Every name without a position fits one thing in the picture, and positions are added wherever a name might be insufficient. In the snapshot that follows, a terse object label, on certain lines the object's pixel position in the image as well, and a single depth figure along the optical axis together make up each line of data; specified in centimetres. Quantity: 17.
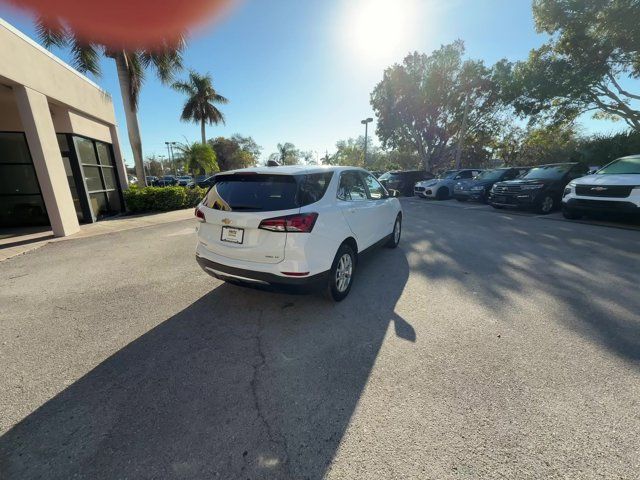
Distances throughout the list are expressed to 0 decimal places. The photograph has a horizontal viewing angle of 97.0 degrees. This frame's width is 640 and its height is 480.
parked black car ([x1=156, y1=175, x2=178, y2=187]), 3308
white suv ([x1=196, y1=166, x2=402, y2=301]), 300
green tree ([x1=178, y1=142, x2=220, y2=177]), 2127
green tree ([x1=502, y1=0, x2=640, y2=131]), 1255
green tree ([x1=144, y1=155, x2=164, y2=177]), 6952
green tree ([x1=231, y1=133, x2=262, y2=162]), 6554
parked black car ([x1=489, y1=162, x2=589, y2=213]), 957
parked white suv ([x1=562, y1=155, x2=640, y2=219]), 664
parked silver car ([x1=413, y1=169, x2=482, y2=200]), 1568
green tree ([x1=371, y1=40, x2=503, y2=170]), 2414
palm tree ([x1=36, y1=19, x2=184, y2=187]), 1115
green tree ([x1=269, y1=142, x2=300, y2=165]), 6991
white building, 723
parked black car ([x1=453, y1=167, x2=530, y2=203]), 1315
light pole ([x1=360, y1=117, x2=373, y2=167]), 2805
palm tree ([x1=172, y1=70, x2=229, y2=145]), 2809
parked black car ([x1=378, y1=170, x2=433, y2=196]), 1861
